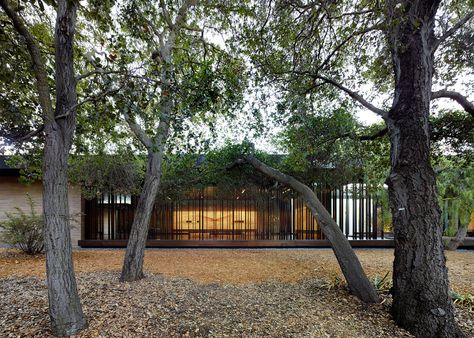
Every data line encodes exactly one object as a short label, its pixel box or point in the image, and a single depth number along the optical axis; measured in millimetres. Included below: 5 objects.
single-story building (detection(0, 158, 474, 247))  9289
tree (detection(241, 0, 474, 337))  3223
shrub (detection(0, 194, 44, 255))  6875
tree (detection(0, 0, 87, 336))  2834
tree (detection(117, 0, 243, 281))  3357
